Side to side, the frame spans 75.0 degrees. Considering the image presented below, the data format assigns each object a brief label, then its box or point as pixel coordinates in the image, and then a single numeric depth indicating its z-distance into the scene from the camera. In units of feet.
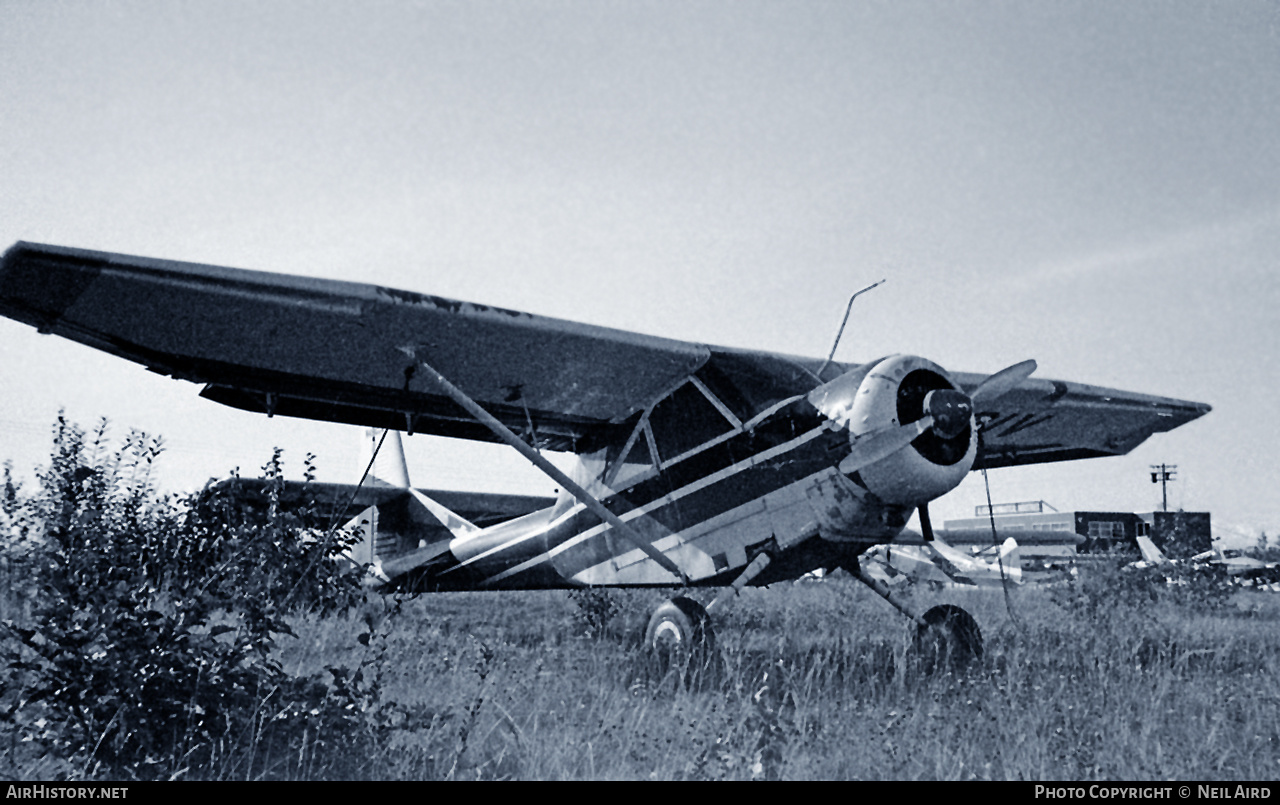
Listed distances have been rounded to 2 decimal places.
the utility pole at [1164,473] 224.12
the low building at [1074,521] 207.10
